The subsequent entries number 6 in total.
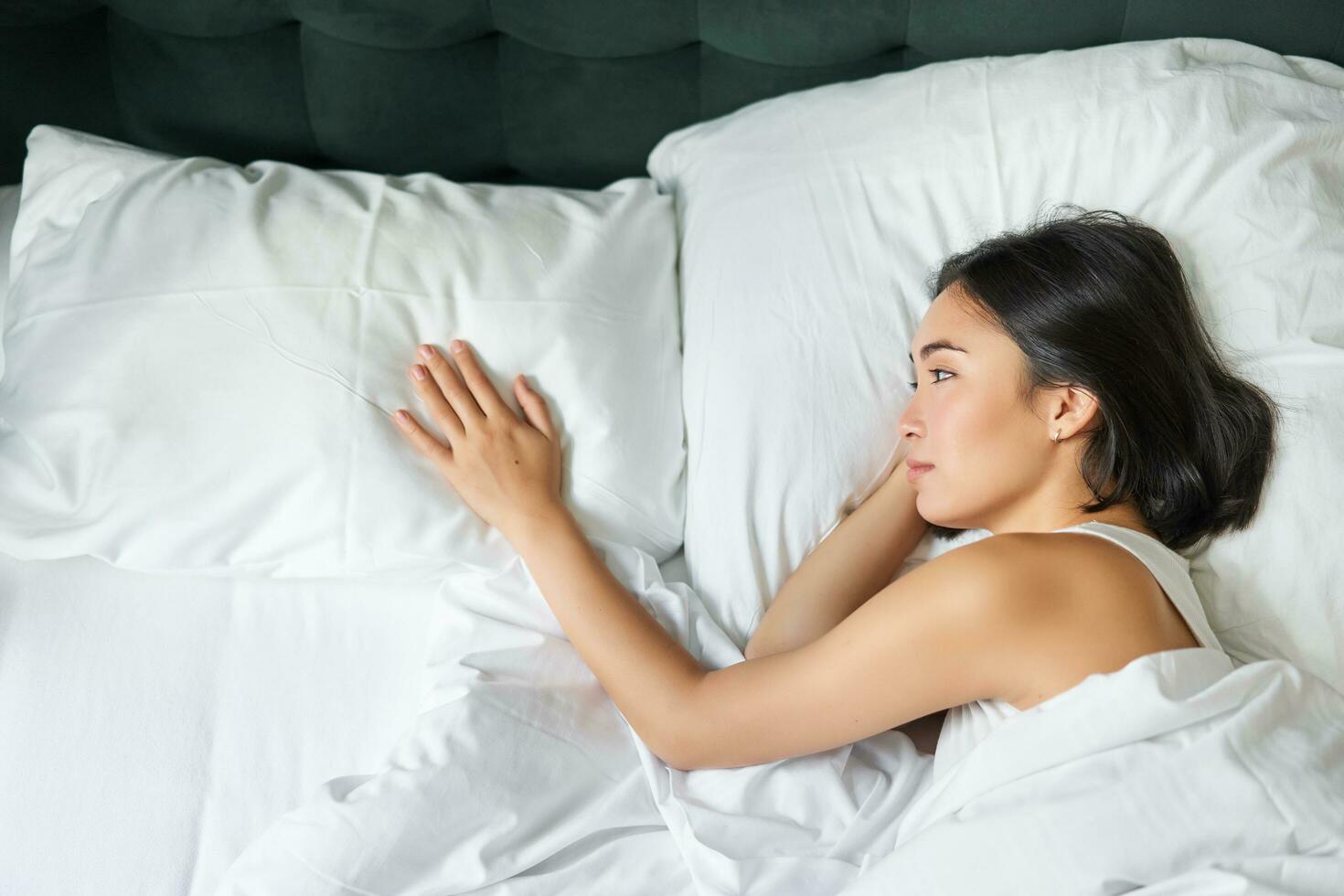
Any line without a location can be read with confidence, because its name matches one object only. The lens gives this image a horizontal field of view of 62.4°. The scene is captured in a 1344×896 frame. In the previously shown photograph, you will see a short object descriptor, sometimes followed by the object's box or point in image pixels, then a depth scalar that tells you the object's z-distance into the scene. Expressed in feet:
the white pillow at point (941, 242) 3.81
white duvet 2.95
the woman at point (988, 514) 3.27
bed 3.41
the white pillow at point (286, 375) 3.86
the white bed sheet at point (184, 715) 3.48
